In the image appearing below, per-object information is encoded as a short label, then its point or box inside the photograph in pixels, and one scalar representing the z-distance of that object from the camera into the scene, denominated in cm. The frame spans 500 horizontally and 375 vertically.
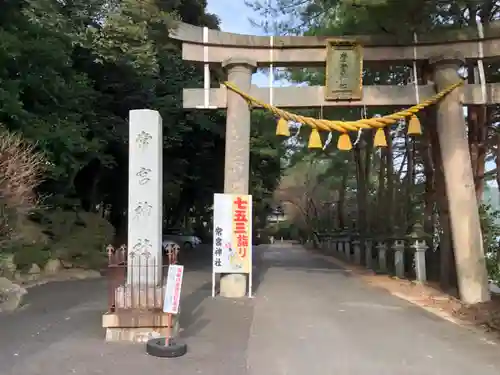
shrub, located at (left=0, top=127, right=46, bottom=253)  1328
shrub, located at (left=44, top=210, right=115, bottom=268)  1828
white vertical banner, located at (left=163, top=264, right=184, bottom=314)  756
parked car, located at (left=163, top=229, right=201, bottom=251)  3686
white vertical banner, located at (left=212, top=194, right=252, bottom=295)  1298
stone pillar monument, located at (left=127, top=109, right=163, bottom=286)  895
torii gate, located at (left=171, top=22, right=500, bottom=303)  1291
